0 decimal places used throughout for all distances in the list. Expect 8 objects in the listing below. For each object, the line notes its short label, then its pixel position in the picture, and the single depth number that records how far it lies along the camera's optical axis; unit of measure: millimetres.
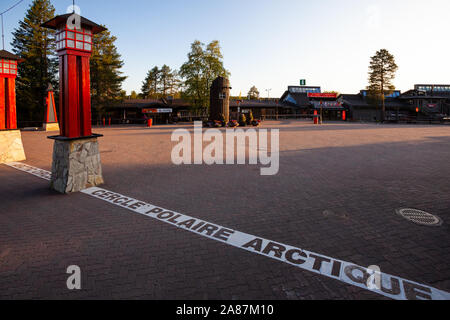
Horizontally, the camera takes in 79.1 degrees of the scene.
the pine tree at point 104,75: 39031
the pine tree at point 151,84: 80688
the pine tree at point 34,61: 36031
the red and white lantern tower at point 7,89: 11055
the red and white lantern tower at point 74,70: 7242
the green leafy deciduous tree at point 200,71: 44250
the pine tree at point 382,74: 49219
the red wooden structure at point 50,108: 29202
